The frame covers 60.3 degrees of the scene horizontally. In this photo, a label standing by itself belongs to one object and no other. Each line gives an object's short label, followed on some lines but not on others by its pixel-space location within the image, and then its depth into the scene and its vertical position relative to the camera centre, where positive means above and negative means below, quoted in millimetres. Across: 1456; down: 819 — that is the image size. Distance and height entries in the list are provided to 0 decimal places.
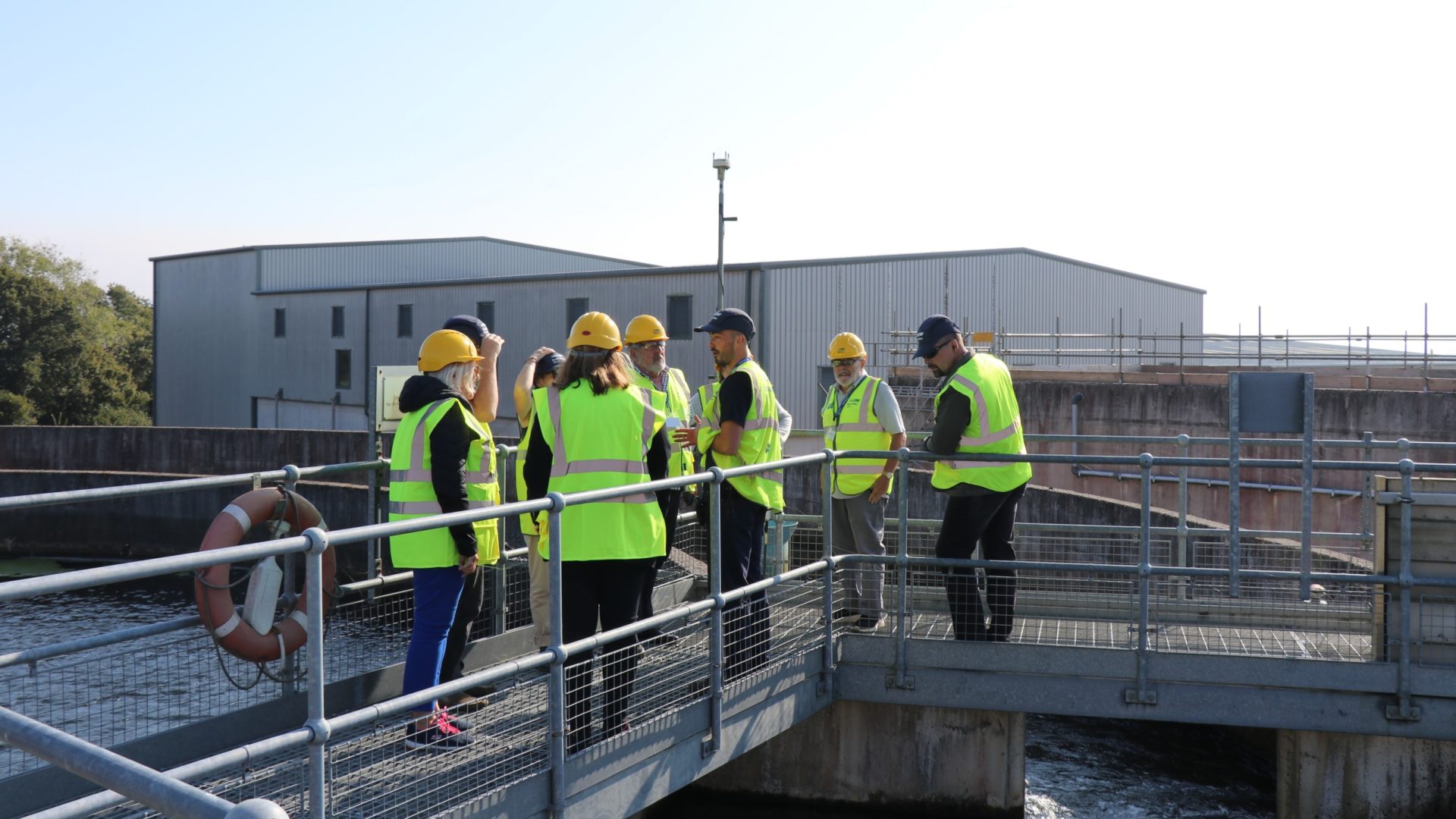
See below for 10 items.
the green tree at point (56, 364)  49312 +1083
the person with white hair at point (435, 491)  5215 -416
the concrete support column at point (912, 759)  8062 -2367
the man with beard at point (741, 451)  6234 -288
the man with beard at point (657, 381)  6318 +67
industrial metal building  29188 +2472
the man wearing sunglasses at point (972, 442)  6727 -247
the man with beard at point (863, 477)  7316 -473
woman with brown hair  5168 -372
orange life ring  5270 -813
